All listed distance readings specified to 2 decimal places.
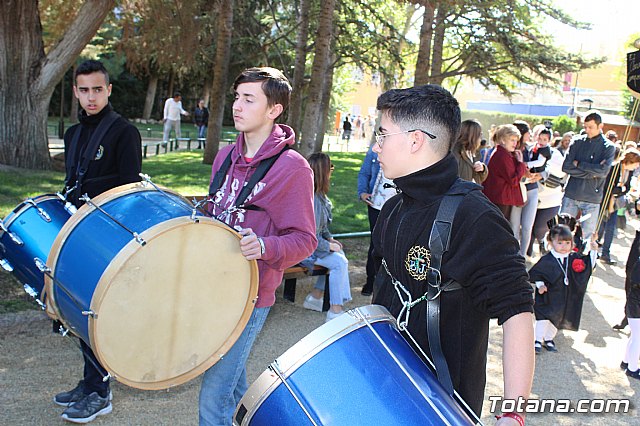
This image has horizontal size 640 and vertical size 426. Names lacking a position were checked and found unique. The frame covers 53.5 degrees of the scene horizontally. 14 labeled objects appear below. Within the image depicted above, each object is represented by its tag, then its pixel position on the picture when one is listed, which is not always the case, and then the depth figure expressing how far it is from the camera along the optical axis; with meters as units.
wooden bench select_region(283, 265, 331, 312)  6.36
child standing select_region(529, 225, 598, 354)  6.19
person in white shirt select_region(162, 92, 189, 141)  20.62
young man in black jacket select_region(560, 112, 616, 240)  8.73
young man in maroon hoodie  2.98
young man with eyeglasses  1.94
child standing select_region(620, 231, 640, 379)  5.66
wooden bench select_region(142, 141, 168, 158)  16.98
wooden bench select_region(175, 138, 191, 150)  21.30
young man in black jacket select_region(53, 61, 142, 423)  3.79
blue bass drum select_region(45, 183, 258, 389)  2.67
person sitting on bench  6.29
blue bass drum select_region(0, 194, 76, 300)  3.29
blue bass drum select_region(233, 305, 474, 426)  1.83
